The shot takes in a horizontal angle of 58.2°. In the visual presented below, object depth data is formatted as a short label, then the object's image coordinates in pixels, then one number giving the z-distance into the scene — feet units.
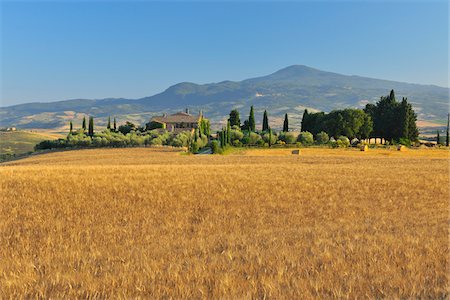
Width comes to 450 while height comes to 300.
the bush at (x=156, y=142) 295.09
